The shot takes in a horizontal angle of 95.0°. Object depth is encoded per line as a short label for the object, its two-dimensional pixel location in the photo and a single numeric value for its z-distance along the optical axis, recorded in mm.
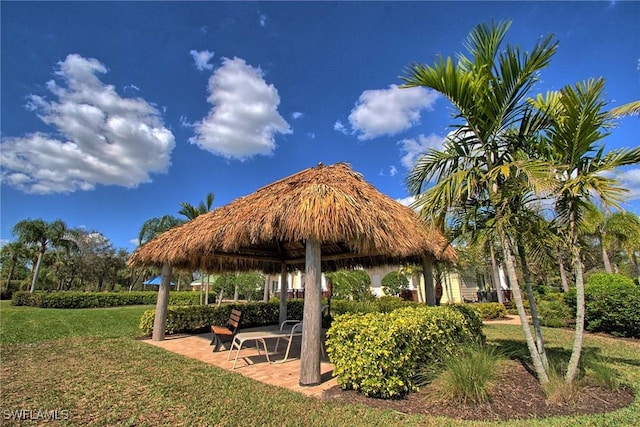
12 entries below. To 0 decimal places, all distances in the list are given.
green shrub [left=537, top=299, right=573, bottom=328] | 12281
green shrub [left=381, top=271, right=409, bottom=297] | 22812
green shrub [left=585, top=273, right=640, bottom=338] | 9211
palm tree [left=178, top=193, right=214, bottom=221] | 17823
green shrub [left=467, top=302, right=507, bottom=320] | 15547
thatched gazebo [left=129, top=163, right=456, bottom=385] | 5004
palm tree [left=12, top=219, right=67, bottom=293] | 25516
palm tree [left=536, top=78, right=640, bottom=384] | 4188
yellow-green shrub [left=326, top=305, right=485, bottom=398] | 4320
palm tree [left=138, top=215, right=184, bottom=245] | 26469
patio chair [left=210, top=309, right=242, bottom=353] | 7461
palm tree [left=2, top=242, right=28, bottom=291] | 29314
